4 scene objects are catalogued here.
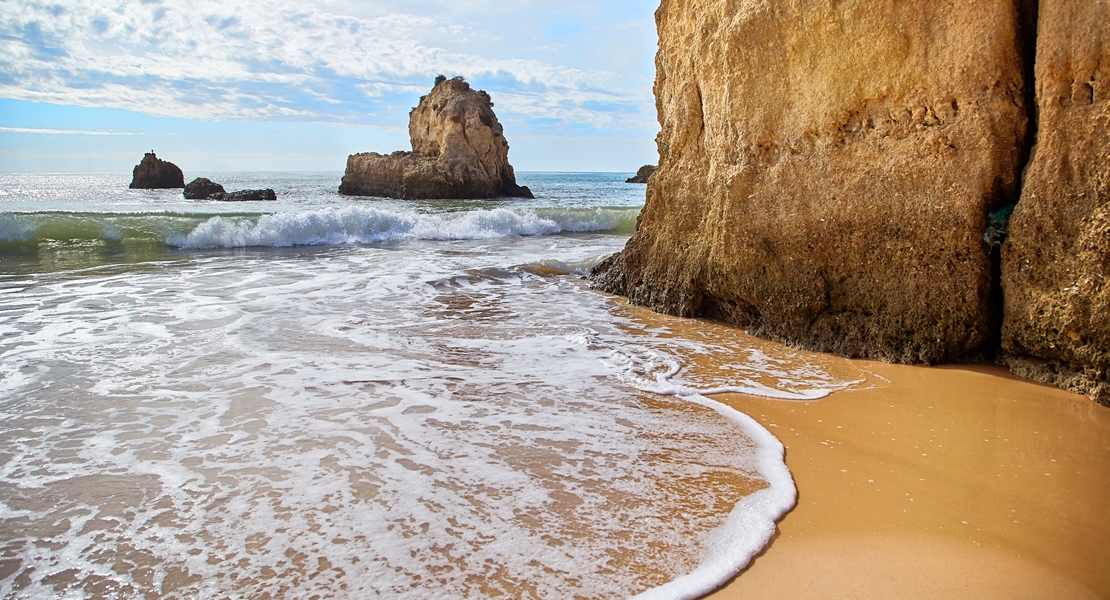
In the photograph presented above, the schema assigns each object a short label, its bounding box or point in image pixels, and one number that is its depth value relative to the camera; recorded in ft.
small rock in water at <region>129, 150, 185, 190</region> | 130.41
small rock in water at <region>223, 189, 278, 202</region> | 106.52
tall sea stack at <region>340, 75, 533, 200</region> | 119.34
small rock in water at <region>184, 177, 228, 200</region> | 107.04
